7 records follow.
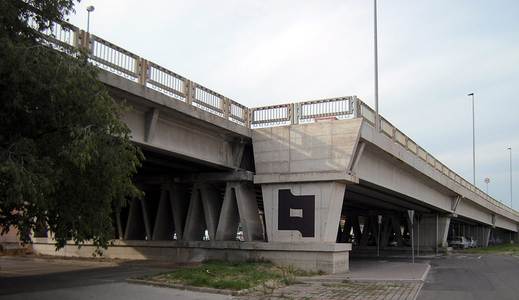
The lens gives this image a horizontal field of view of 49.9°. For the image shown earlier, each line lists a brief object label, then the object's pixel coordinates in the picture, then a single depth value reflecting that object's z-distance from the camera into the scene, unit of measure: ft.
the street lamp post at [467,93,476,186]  259.08
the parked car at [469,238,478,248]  268.45
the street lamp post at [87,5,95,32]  80.64
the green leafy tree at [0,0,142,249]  29.19
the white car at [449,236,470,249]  240.32
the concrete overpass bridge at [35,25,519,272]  62.03
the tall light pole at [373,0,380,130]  90.33
